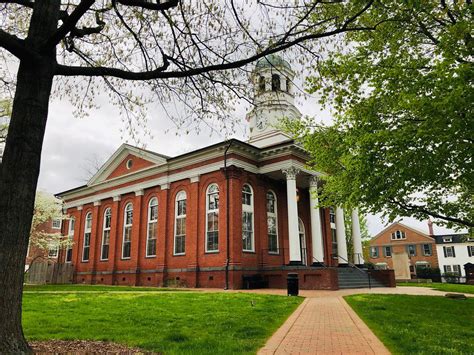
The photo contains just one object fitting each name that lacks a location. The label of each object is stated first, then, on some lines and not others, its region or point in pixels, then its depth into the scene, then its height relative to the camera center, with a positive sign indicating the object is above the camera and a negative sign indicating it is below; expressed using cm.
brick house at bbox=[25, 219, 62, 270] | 4392 +317
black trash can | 1509 -39
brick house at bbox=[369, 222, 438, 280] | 6022 +432
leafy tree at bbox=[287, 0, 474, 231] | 930 +414
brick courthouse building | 2130 +337
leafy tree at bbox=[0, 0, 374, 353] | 472 +291
